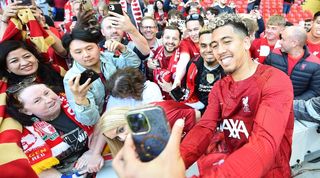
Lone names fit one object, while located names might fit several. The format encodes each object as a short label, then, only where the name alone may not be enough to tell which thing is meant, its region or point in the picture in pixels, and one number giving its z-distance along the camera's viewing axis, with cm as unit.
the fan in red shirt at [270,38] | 268
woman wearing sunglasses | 133
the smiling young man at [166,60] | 221
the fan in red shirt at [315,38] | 290
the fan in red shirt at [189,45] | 212
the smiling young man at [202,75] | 193
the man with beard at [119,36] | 156
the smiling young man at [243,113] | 81
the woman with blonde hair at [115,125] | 120
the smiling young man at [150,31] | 260
